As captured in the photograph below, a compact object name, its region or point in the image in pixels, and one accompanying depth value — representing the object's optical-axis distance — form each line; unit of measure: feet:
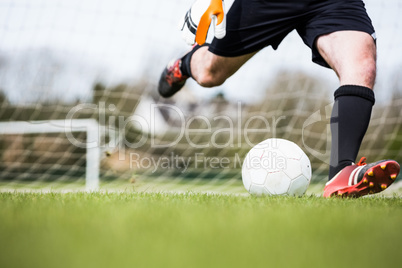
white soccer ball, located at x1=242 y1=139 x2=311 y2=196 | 14.48
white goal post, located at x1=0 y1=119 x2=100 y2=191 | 31.40
